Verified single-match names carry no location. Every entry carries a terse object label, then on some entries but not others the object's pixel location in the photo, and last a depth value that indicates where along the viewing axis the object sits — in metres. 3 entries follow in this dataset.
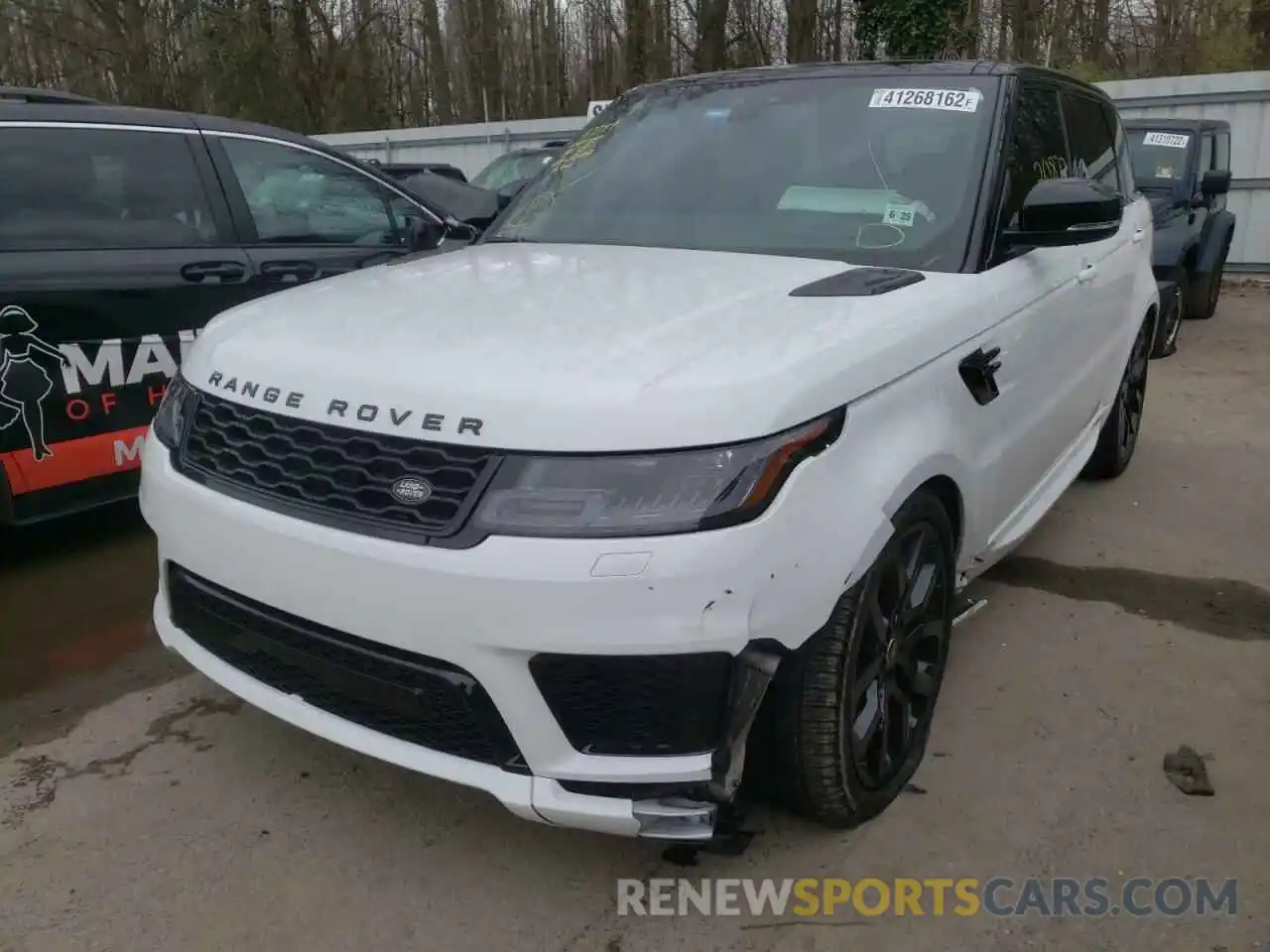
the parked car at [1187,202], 8.56
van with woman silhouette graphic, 3.83
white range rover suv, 1.97
